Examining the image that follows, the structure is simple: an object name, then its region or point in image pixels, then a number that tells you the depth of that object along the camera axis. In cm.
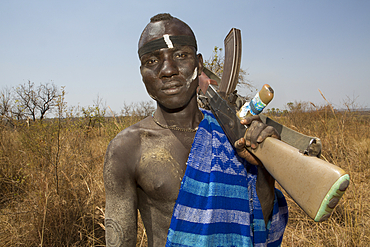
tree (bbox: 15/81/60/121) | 1625
